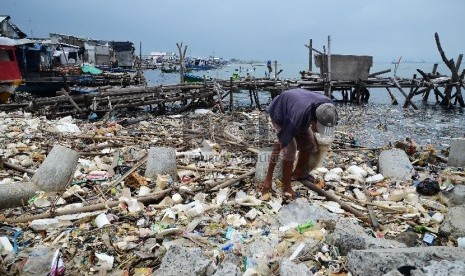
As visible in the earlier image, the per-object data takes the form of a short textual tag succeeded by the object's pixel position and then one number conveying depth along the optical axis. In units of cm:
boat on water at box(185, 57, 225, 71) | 5956
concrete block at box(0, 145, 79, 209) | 442
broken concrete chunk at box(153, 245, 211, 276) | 284
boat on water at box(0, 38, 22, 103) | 1396
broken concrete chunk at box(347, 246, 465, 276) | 275
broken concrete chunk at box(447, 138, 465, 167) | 641
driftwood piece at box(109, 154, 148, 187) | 523
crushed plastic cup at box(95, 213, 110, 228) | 399
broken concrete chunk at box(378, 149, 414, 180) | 558
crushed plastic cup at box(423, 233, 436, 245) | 362
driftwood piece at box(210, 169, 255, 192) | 502
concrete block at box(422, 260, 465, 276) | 250
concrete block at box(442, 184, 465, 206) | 452
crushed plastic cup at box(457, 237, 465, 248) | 343
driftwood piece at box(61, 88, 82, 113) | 1169
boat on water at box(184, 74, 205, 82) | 2691
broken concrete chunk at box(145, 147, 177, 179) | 538
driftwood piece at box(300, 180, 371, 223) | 425
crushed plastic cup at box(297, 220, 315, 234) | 379
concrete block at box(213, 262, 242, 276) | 276
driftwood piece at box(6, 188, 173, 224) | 400
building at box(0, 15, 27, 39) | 2430
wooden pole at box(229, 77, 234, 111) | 1564
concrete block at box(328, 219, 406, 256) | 322
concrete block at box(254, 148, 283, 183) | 505
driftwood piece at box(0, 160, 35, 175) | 547
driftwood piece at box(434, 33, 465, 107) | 1623
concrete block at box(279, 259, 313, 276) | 279
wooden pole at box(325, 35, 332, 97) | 1744
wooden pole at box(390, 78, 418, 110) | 1873
